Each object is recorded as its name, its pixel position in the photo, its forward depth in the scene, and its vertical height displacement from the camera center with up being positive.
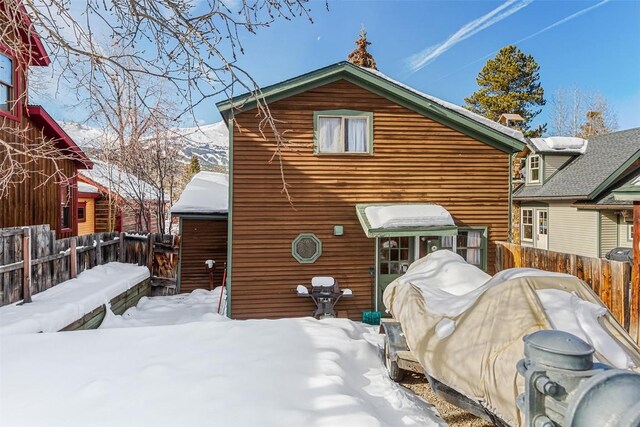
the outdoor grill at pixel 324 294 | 8.88 -2.03
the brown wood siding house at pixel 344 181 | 9.47 +0.95
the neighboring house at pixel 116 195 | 17.34 +0.91
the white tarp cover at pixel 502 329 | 3.00 -1.10
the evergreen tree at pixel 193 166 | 30.02 +4.06
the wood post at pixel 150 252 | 12.00 -1.30
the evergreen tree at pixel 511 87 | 30.22 +11.15
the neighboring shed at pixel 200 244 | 11.76 -1.01
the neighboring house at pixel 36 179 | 9.45 +1.08
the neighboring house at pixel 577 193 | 15.72 +1.13
